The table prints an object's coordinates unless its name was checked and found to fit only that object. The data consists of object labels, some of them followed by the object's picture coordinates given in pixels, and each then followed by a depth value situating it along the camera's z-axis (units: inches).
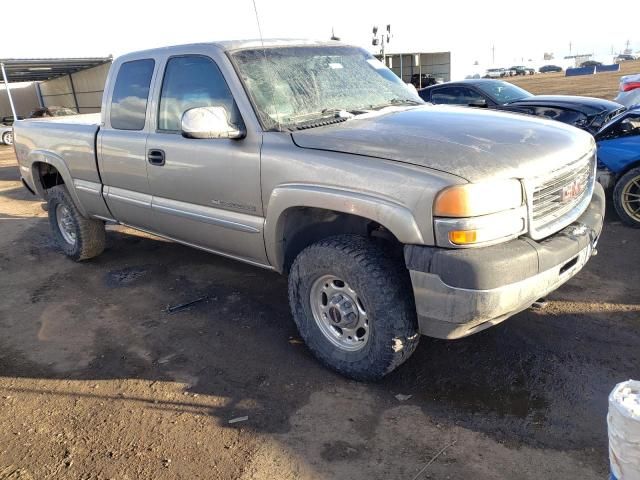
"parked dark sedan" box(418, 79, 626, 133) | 303.4
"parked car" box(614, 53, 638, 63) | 3602.1
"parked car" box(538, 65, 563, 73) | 3235.7
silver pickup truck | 103.0
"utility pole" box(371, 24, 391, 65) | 787.4
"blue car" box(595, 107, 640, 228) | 222.5
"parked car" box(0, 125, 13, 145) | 824.3
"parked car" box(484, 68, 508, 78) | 2809.1
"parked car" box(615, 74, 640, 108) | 399.5
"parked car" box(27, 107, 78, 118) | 761.6
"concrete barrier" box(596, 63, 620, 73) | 2242.9
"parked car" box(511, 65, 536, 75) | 3020.7
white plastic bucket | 65.8
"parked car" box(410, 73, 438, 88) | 1174.6
